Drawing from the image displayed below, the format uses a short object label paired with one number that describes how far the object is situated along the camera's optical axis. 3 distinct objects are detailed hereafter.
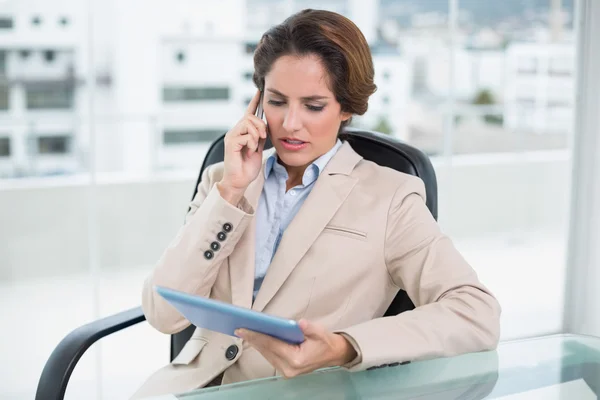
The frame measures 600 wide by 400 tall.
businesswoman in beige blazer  2.33
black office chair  2.24
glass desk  2.02
